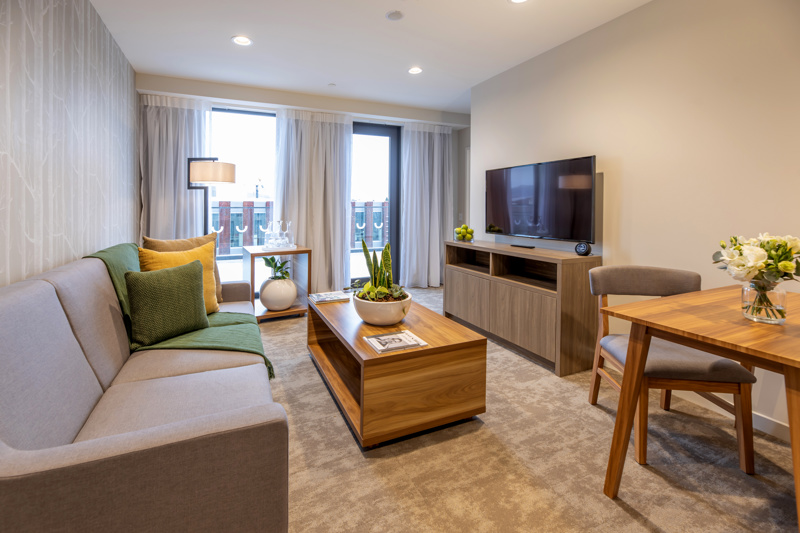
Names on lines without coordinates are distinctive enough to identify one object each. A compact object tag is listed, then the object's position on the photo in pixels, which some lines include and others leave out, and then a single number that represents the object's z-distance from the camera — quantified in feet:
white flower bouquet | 4.33
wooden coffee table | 5.88
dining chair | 5.47
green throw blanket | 6.57
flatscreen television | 9.51
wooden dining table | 3.66
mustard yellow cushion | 8.14
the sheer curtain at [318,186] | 15.70
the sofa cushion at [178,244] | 9.14
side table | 12.85
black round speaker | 9.42
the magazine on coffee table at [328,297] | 9.16
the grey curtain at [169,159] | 13.76
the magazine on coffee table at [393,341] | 6.10
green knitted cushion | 6.52
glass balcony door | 17.76
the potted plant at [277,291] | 13.12
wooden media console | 9.02
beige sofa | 2.64
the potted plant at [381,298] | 7.06
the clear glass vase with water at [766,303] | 4.45
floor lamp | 12.36
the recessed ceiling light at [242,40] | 10.39
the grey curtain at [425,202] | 18.07
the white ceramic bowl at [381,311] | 7.02
